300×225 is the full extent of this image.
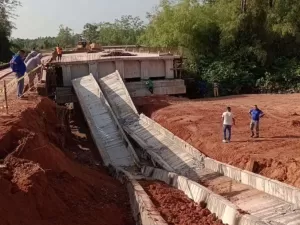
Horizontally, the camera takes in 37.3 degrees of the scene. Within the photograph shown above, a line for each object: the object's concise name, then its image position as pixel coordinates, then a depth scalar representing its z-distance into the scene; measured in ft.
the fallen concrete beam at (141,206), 29.30
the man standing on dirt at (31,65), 61.82
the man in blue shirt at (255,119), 48.18
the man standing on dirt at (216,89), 90.43
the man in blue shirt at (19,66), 50.34
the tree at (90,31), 266.98
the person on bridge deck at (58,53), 89.90
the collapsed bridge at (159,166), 30.53
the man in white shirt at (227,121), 46.32
